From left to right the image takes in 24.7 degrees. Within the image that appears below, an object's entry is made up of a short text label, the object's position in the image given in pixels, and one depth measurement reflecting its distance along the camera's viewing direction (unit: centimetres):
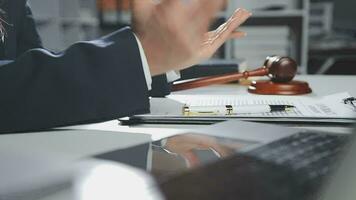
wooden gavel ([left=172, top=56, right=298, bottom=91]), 140
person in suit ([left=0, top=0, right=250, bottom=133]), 105
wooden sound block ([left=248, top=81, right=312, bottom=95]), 139
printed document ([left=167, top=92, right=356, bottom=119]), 113
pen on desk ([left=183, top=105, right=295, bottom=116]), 116
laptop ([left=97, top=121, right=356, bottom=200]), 58
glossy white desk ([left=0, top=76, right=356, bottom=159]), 99
